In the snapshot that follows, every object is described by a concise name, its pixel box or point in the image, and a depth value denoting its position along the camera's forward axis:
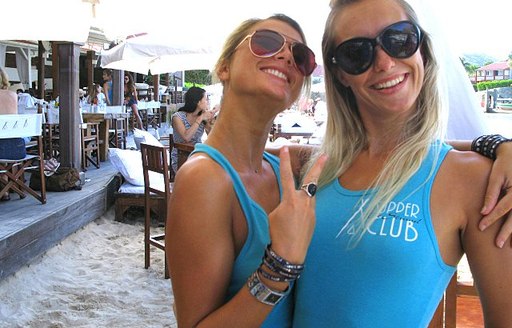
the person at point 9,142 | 5.34
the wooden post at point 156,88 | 18.10
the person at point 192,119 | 5.92
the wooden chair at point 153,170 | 4.40
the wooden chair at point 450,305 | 1.80
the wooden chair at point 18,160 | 5.23
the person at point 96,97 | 10.86
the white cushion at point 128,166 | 6.72
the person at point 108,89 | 12.64
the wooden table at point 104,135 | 9.48
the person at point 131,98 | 14.30
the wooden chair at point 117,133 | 10.67
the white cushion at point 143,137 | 7.29
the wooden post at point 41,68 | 13.95
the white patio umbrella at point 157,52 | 7.47
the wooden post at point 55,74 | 12.94
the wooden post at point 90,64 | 14.43
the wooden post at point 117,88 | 11.62
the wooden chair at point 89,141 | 8.06
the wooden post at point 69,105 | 6.75
